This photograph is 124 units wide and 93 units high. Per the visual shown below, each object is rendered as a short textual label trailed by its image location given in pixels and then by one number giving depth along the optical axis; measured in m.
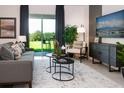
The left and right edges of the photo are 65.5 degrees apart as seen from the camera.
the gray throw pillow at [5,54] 2.00
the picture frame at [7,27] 4.46
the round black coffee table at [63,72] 2.43
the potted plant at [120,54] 2.47
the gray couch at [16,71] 1.91
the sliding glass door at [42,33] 4.70
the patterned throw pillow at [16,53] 2.34
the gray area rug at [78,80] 2.11
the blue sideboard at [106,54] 2.80
